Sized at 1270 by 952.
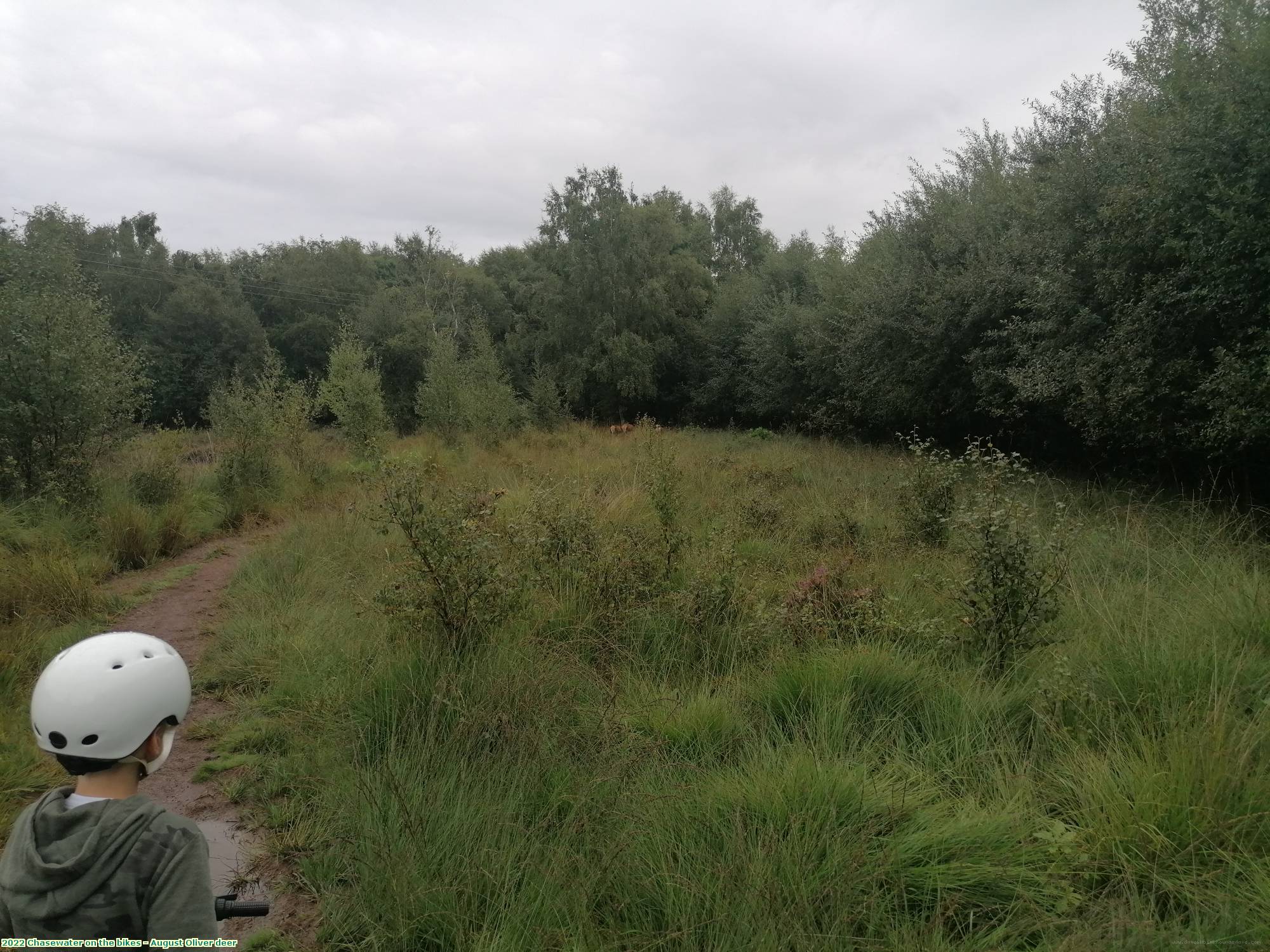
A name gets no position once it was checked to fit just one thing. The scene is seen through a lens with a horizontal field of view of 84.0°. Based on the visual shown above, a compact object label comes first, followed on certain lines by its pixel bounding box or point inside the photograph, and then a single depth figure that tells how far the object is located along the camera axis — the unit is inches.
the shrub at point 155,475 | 416.2
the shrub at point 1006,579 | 174.9
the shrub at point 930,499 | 302.0
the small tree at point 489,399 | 798.5
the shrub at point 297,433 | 569.3
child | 64.2
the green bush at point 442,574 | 186.5
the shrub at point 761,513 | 338.3
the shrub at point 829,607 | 197.9
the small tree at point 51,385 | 350.0
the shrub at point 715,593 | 204.1
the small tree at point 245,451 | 479.5
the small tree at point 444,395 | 829.2
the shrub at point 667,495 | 259.1
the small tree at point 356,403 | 707.4
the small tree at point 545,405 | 964.0
